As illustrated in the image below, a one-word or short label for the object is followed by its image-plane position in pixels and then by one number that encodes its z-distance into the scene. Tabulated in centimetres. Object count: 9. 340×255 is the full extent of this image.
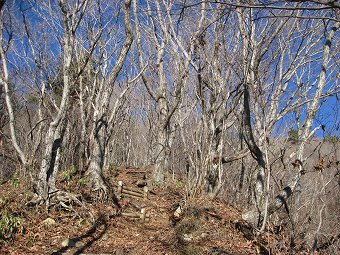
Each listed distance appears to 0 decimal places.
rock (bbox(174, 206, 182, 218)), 844
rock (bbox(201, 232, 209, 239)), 716
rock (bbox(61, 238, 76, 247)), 614
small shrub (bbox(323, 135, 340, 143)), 517
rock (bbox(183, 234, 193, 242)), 697
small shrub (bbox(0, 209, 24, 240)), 602
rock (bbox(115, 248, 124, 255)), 597
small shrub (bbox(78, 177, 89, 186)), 961
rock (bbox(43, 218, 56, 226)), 684
